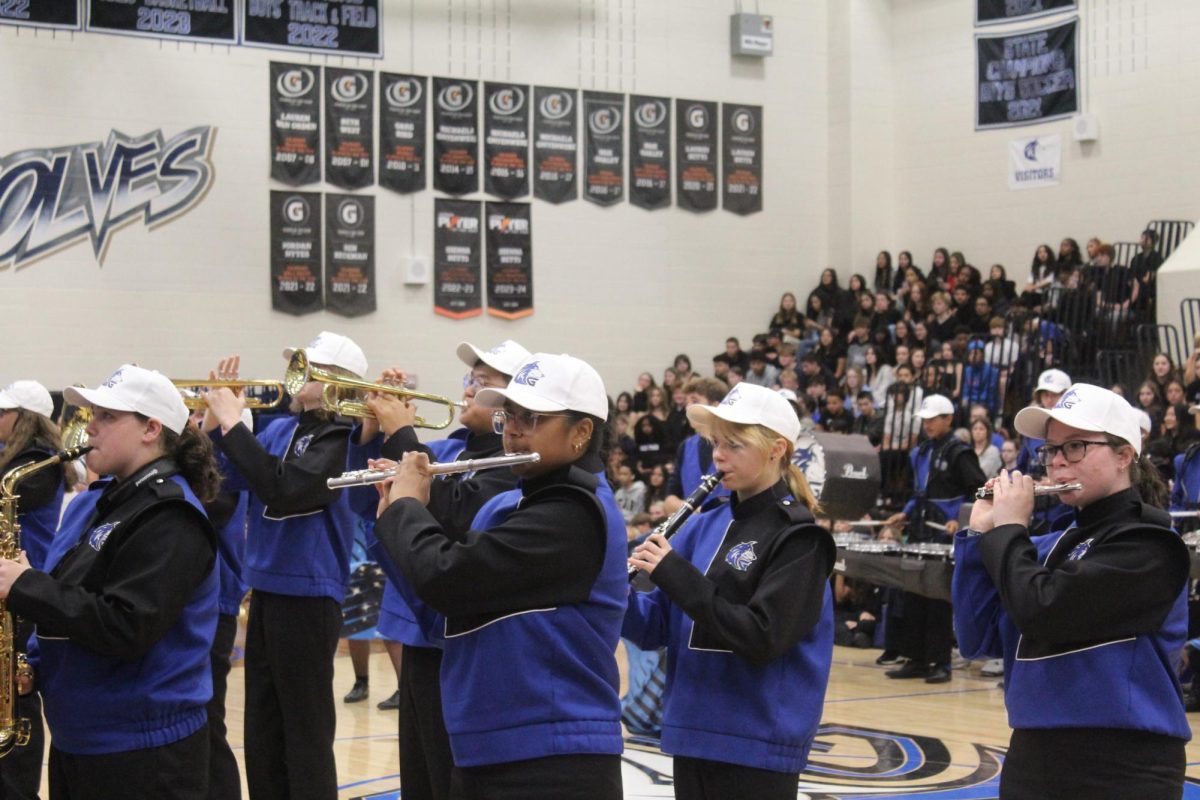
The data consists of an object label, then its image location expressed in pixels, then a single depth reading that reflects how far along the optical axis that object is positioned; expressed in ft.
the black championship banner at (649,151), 63.41
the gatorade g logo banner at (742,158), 65.51
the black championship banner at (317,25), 56.24
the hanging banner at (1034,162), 61.67
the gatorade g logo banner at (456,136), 59.57
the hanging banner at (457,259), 59.82
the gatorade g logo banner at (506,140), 60.49
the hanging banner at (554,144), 61.46
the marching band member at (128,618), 12.34
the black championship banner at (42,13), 52.16
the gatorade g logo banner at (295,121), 56.70
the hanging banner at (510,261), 60.59
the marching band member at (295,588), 18.35
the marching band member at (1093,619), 12.43
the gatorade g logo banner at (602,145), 62.39
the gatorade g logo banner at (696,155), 64.44
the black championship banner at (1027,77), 61.26
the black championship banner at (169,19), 53.57
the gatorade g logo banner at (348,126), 57.57
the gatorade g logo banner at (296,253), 56.70
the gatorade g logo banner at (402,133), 58.54
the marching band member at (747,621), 12.87
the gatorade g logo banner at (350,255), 57.67
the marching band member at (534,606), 11.54
